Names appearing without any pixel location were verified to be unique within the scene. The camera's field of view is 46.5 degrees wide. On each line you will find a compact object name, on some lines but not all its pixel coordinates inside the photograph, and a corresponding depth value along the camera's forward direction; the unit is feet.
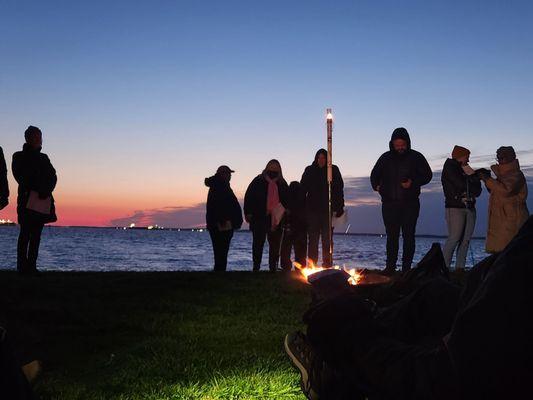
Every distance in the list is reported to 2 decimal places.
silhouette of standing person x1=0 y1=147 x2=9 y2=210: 31.68
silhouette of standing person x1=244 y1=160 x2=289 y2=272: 45.93
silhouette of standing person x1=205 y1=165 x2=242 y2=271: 45.83
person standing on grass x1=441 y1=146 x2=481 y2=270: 39.01
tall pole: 23.73
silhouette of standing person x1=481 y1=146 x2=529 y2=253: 38.63
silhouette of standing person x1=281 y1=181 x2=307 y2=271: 47.08
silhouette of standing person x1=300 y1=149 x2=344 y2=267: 44.73
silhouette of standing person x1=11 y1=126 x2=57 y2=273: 35.91
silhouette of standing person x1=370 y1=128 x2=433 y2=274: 37.99
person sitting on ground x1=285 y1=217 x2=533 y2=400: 5.29
